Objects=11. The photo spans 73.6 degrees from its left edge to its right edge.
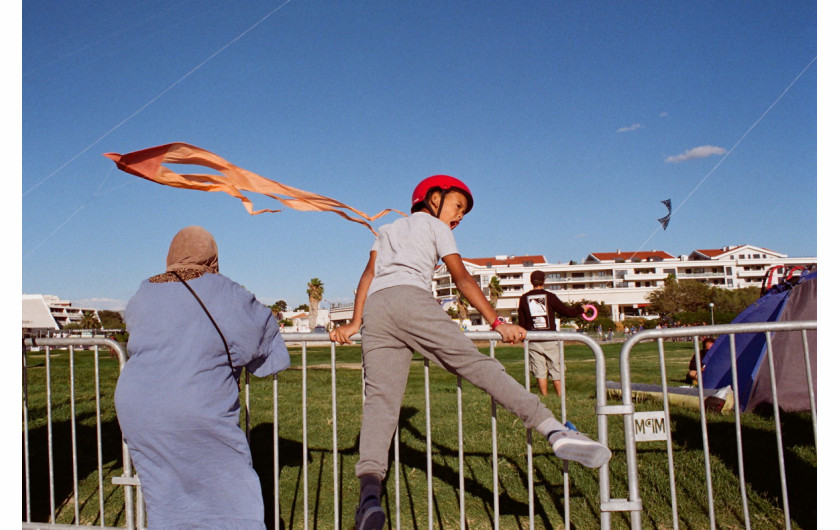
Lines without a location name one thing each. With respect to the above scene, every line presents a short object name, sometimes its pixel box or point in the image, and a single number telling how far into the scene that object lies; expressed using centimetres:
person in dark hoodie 814
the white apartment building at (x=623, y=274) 9500
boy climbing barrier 299
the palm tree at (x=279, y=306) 10989
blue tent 660
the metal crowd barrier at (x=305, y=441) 307
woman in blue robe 256
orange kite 363
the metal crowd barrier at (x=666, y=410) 293
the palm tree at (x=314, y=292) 7419
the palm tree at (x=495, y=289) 6881
